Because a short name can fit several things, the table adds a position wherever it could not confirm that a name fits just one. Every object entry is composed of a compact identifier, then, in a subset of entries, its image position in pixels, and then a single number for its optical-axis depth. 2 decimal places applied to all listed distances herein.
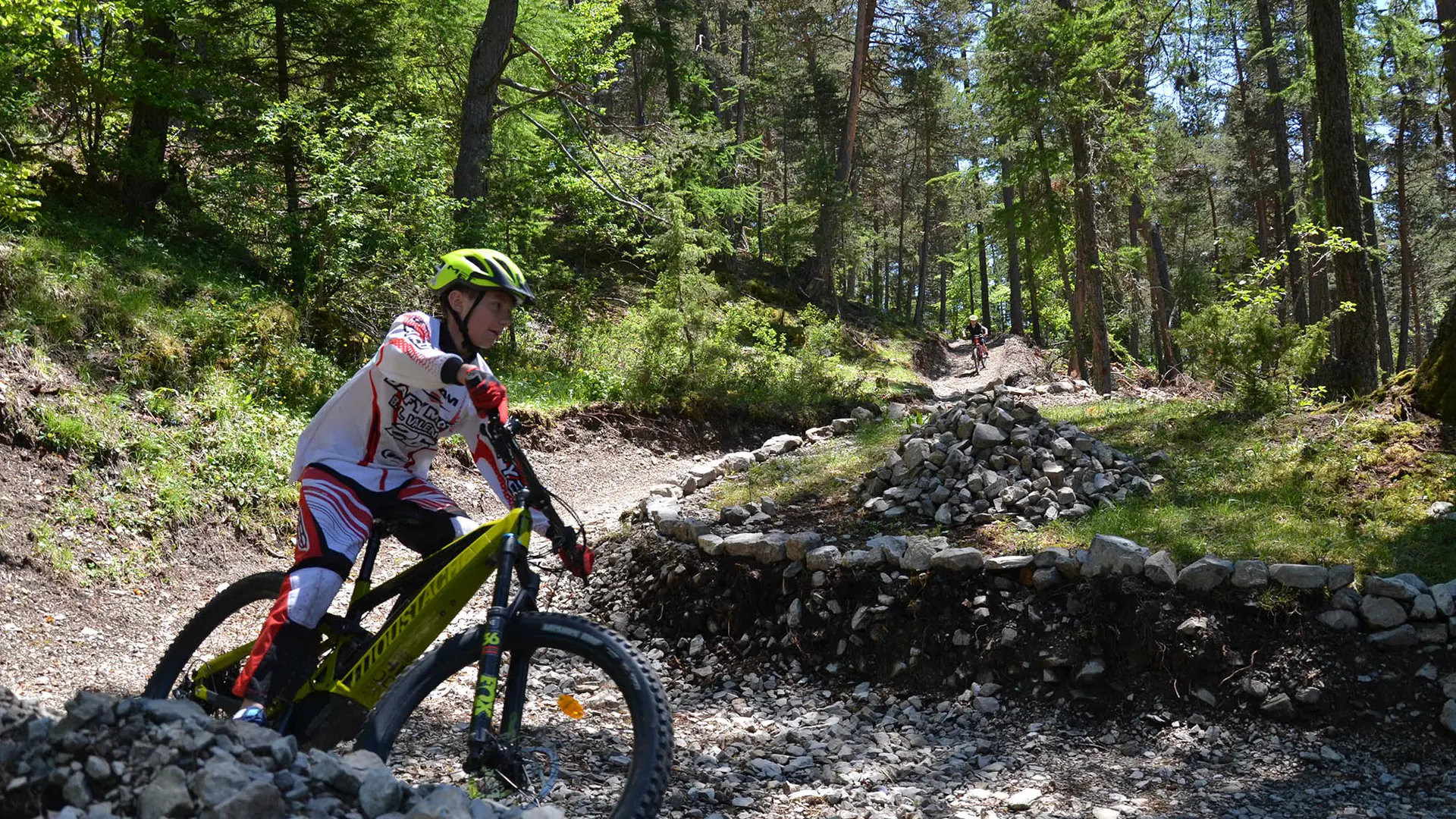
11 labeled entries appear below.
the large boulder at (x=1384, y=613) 4.77
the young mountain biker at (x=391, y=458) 3.38
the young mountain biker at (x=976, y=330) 26.75
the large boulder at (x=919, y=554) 5.86
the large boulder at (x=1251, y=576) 5.10
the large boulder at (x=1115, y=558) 5.33
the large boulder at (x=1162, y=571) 5.24
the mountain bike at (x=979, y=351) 26.84
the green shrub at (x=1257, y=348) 8.45
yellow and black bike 2.98
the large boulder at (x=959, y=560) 5.72
